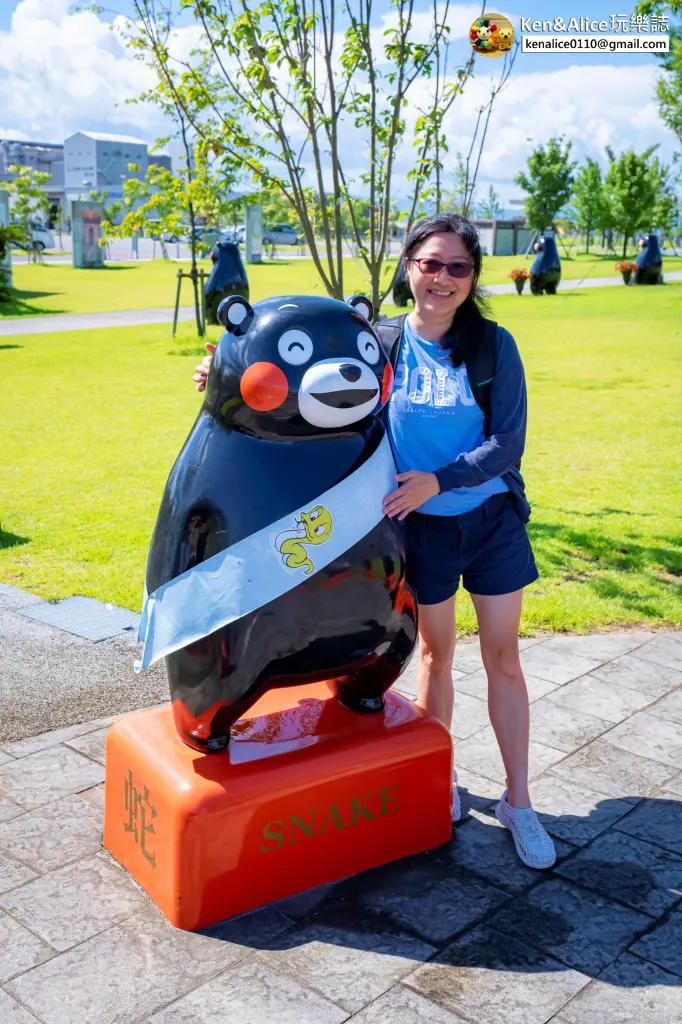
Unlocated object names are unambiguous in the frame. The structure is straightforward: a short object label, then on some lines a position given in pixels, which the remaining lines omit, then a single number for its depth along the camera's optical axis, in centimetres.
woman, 281
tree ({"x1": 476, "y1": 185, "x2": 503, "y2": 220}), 5921
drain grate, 497
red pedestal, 269
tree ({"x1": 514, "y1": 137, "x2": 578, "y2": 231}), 4450
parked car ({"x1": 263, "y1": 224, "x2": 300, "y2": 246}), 5703
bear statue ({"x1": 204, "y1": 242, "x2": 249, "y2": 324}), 1162
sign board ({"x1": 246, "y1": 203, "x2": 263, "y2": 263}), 3746
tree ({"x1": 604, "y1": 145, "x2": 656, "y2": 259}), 3972
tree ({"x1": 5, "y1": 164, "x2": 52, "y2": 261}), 3834
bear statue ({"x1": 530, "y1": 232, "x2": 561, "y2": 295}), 2458
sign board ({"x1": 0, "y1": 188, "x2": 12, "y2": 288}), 2354
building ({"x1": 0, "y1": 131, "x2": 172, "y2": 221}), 8744
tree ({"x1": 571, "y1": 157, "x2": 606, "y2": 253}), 4628
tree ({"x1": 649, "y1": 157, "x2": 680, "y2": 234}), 4019
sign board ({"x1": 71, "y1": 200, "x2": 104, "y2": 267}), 3400
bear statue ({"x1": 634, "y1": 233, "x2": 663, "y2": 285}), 2694
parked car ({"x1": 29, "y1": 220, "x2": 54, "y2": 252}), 4292
